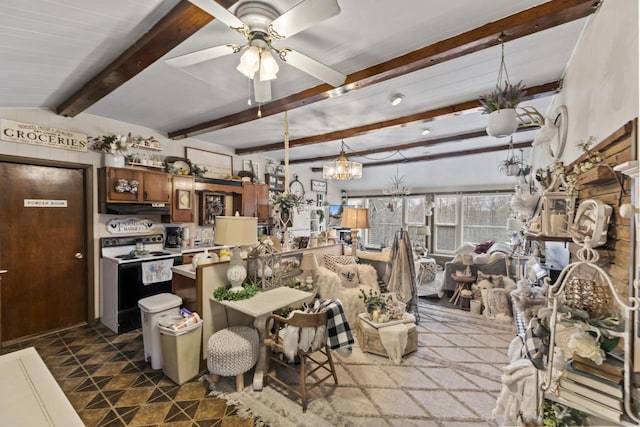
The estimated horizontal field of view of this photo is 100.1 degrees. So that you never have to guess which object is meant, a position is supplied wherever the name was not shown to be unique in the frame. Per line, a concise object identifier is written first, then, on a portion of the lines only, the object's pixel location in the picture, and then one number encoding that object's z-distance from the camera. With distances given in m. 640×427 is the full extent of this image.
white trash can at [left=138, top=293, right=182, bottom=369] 2.58
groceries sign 2.98
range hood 3.60
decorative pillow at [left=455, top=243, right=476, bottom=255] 5.64
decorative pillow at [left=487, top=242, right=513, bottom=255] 4.88
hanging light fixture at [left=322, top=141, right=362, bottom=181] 4.46
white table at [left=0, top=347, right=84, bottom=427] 0.79
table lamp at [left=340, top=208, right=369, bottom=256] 3.90
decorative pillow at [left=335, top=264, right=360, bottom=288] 3.63
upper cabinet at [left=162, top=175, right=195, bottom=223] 4.25
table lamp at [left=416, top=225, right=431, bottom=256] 7.15
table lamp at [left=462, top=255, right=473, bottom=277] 4.44
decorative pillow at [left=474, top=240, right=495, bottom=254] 5.81
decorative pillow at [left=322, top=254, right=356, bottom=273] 3.76
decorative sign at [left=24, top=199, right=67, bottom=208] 3.19
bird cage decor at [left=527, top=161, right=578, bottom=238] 1.85
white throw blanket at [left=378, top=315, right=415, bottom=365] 2.76
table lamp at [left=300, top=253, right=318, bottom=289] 3.36
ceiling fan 1.33
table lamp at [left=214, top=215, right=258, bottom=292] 2.43
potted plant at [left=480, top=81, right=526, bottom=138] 2.09
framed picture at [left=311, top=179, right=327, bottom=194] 7.83
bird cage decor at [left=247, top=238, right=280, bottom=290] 2.84
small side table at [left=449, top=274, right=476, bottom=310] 4.38
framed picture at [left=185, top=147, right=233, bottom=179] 4.84
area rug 2.02
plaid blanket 2.21
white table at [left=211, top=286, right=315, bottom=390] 2.29
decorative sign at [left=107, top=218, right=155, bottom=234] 3.80
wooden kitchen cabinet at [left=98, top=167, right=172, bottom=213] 3.55
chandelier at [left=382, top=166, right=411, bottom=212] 7.54
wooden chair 2.08
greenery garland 2.51
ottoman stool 2.29
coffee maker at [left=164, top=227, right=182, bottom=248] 4.32
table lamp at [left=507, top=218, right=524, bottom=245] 5.75
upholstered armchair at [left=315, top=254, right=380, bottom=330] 3.40
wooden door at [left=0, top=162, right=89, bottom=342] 3.08
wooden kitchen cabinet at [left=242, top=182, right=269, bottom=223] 5.40
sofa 4.35
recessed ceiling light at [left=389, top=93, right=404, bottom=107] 3.00
